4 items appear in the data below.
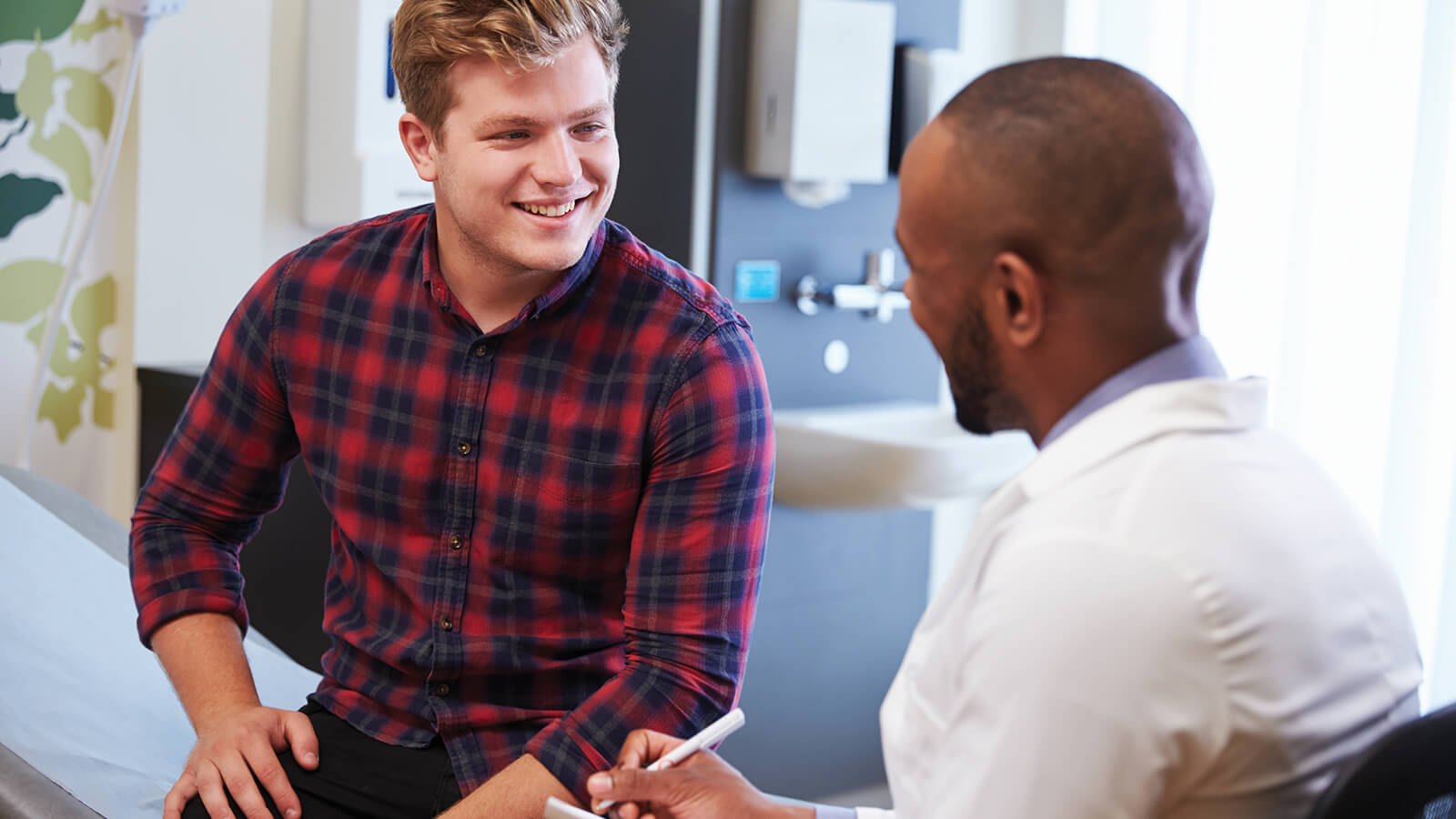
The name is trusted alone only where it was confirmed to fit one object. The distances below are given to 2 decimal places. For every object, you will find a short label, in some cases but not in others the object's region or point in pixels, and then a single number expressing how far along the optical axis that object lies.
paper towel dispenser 2.34
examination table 1.30
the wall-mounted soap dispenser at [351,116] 2.21
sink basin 2.24
